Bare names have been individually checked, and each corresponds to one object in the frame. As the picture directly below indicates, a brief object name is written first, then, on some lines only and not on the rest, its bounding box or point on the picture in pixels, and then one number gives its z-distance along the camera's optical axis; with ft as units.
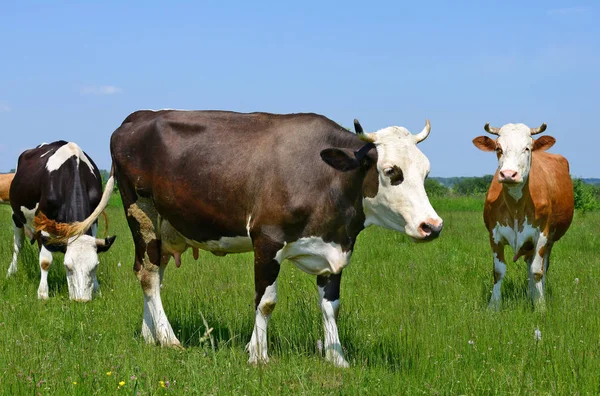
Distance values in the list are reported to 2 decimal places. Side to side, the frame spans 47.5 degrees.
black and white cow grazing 28.73
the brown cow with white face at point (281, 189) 17.79
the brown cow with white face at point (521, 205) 26.71
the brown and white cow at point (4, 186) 53.52
